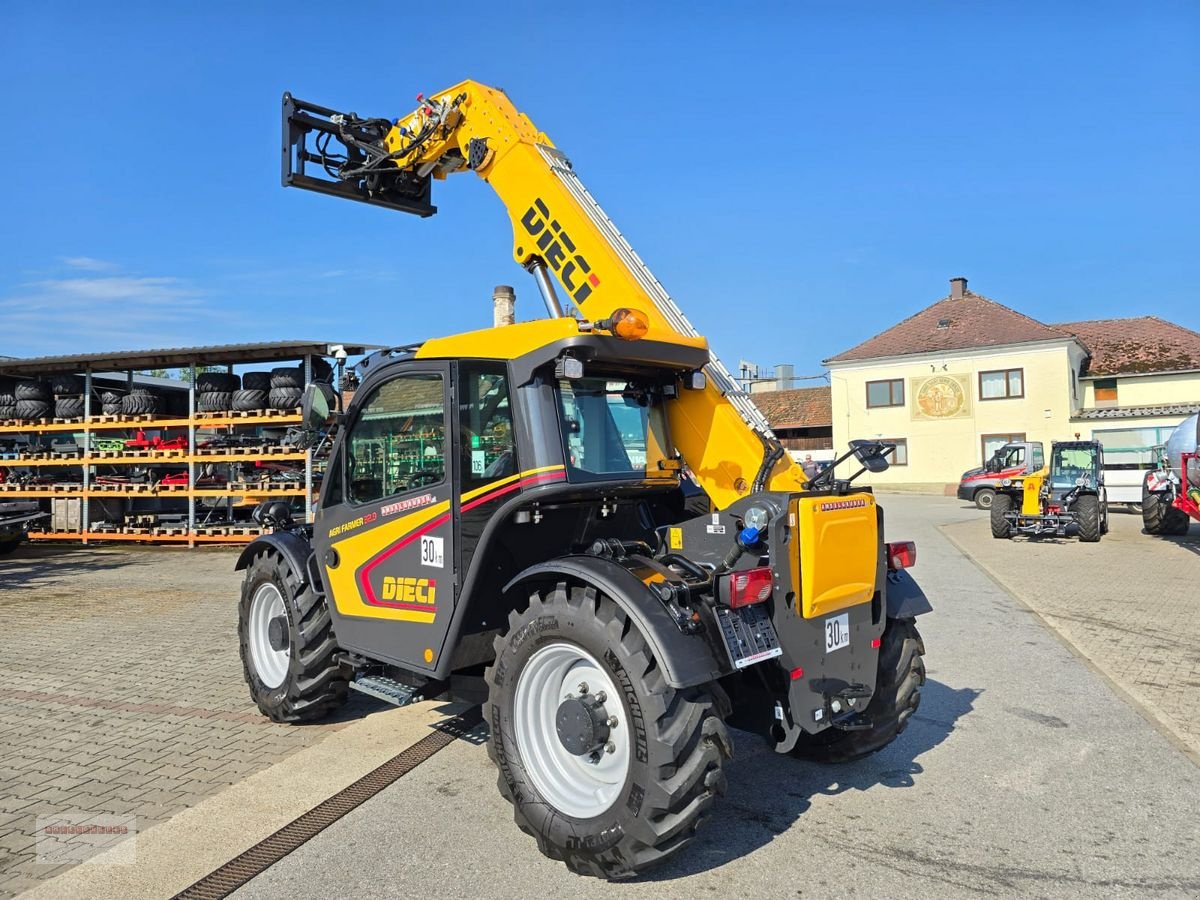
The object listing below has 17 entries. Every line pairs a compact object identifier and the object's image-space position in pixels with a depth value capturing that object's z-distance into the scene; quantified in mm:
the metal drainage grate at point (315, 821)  3309
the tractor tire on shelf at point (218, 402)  15055
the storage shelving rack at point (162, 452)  14492
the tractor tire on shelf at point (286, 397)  14344
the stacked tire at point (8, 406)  16453
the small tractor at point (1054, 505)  16828
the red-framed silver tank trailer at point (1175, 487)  15203
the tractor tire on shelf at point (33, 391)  16406
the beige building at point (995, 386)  32969
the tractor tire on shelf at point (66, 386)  16641
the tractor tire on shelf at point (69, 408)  16312
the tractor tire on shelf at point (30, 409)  16344
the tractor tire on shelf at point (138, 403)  15820
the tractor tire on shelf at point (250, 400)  14781
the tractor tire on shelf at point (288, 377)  14414
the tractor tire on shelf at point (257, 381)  14984
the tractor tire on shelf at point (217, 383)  15188
